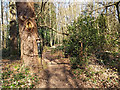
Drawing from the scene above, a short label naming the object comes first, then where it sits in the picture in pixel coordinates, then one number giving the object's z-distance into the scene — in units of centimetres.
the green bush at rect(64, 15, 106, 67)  630
